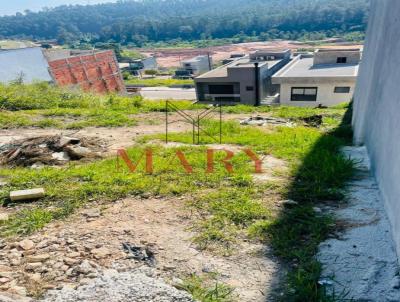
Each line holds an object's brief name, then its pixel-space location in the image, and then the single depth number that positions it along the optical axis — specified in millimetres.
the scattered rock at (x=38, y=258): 2375
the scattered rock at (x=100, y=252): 2414
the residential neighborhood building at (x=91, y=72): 17625
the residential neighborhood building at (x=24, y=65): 13742
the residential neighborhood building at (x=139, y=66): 49750
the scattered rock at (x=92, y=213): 3037
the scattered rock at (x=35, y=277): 2172
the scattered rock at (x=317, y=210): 2883
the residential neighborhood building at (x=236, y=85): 20984
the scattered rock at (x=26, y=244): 2538
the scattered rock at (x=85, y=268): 2232
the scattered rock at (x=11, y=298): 1934
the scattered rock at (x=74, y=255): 2410
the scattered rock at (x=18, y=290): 2047
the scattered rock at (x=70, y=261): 2326
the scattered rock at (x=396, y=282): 1971
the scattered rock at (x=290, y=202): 3064
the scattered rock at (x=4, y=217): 2951
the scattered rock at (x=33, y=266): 2291
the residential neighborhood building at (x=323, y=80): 16938
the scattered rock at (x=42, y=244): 2545
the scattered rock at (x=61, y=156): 4505
